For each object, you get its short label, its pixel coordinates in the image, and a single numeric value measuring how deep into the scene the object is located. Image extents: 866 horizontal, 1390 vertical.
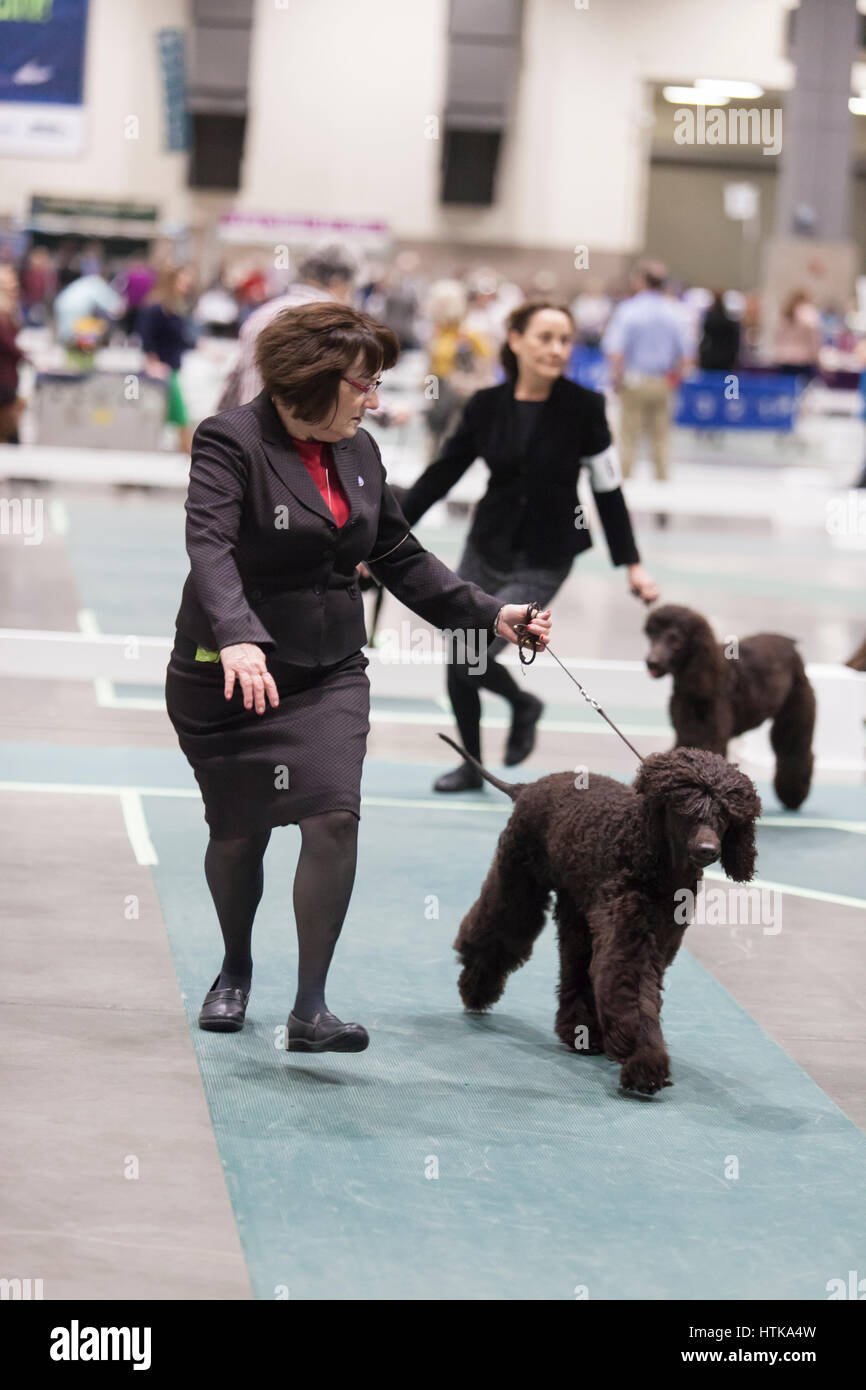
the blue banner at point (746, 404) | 20.80
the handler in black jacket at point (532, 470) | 5.89
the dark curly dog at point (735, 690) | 6.08
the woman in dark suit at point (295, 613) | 3.71
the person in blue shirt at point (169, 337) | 15.63
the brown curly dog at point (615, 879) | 3.72
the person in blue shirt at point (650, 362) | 15.49
